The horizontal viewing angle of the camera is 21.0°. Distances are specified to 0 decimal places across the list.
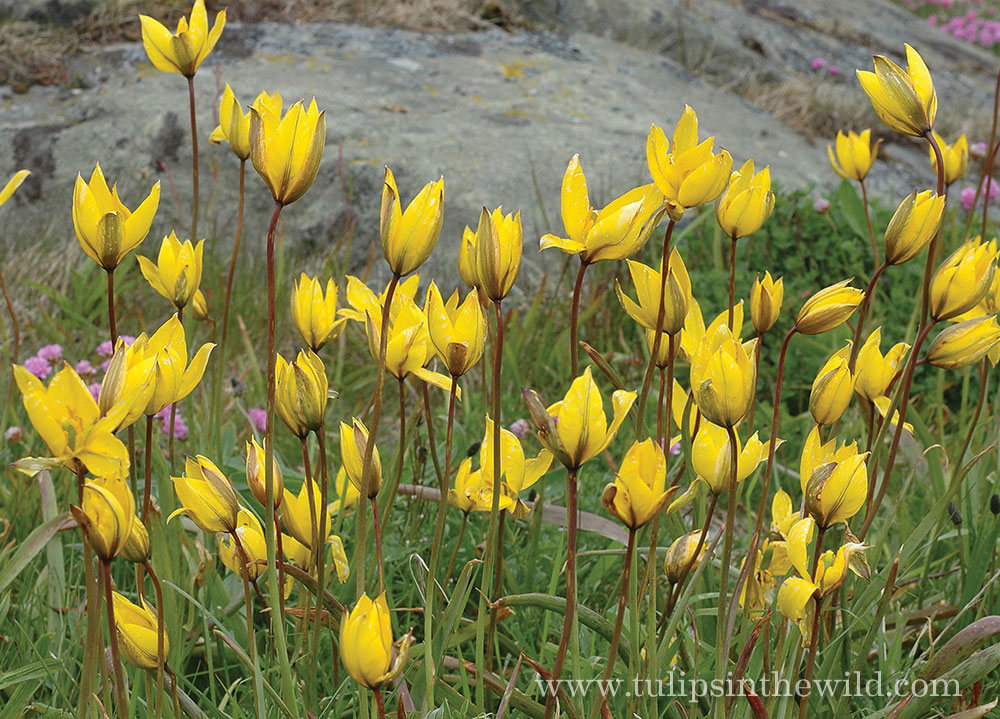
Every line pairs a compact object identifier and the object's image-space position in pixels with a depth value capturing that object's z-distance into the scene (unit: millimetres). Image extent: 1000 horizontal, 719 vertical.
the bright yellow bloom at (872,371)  1314
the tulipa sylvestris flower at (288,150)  1170
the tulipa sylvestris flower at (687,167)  1222
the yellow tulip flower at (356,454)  1250
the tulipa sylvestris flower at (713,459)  1216
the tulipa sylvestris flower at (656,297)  1233
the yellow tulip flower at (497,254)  1182
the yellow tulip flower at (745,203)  1284
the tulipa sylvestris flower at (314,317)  1295
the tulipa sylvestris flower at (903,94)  1290
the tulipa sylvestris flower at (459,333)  1216
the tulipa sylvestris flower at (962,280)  1234
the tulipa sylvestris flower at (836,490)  1205
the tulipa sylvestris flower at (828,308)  1244
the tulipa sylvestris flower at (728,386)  1175
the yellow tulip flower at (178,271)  1314
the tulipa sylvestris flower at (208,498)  1212
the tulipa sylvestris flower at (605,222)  1219
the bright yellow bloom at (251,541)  1290
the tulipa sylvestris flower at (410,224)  1190
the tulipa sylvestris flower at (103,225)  1231
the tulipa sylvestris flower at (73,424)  1121
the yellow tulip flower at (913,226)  1263
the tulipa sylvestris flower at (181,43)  1441
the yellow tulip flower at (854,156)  1707
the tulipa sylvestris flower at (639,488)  1157
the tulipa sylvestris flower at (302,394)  1203
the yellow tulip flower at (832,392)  1242
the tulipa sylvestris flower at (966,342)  1243
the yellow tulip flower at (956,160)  1573
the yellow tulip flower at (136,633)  1206
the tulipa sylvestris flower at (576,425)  1156
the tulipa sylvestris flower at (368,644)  1134
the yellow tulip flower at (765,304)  1279
